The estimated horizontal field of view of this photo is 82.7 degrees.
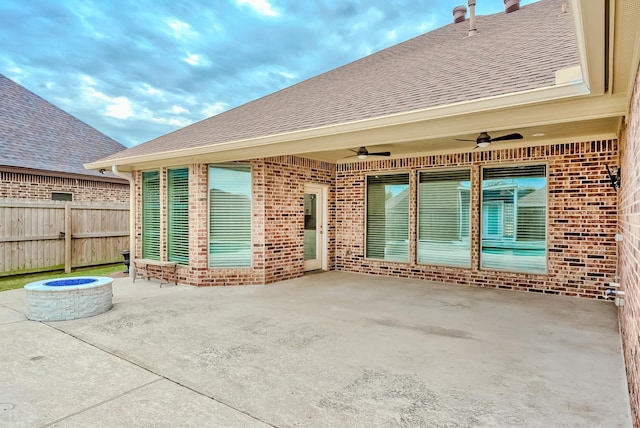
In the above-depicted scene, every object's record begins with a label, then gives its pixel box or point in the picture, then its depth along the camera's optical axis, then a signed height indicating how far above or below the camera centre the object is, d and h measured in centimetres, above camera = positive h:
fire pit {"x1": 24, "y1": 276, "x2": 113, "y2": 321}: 484 -117
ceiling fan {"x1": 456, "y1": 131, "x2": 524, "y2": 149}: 509 +112
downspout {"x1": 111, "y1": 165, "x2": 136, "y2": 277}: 823 +21
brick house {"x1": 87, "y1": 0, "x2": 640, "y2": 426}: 437 +82
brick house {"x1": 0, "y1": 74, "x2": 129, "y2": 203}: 997 +191
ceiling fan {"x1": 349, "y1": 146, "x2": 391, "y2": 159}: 641 +111
